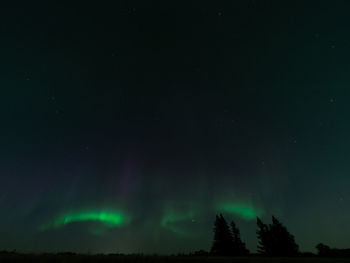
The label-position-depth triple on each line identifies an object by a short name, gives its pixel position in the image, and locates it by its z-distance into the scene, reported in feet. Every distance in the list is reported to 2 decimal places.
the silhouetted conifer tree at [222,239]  162.81
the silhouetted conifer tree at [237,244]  166.07
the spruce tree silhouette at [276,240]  157.89
